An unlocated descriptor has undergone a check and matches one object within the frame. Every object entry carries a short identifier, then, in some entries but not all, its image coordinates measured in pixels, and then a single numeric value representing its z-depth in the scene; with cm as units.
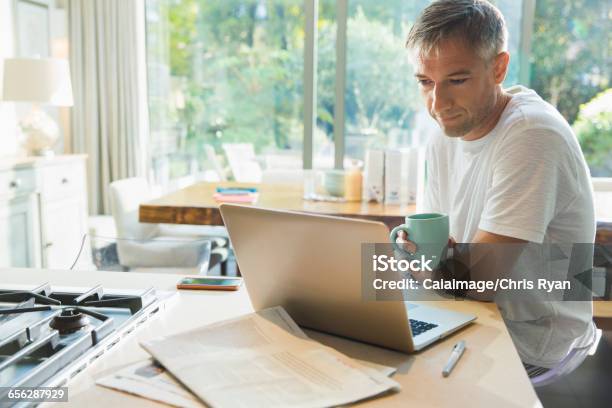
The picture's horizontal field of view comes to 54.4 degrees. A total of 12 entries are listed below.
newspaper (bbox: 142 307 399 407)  69
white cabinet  342
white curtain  524
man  119
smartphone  119
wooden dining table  257
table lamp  361
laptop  80
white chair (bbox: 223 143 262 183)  514
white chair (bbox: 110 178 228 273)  218
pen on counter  78
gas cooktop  73
